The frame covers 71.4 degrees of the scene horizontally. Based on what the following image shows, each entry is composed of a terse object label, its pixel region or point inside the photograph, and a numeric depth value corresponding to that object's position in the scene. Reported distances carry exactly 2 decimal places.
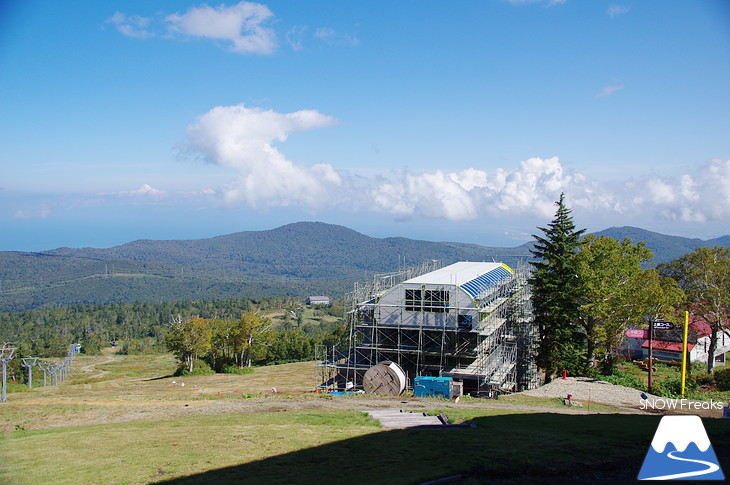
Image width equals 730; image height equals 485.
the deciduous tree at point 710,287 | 39.75
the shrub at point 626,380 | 33.39
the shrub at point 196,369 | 59.69
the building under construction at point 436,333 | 35.53
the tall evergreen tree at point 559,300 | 36.78
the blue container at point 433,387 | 31.02
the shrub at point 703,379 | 33.19
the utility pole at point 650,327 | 30.12
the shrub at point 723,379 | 31.98
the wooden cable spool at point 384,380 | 32.19
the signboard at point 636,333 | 32.56
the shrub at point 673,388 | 30.66
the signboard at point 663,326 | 30.61
